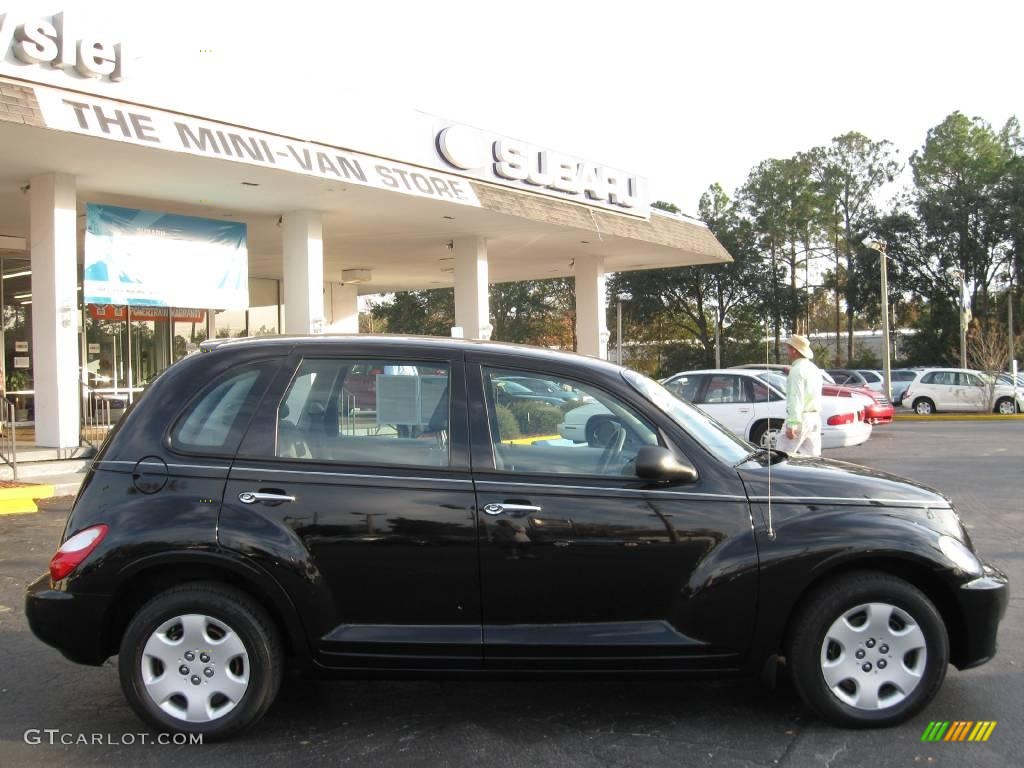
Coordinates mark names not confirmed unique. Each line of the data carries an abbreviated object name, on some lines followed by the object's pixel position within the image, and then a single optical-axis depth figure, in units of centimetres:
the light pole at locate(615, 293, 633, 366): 4422
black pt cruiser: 383
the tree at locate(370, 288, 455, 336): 5550
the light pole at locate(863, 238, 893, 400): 2905
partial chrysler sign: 1059
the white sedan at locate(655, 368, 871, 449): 1377
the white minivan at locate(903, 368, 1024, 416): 2650
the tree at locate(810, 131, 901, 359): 5562
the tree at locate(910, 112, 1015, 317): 4706
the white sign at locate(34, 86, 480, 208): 1103
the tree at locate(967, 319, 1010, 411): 2653
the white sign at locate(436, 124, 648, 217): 1631
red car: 1443
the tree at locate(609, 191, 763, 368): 5475
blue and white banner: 1470
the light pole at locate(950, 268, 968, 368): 3274
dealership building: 1143
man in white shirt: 895
